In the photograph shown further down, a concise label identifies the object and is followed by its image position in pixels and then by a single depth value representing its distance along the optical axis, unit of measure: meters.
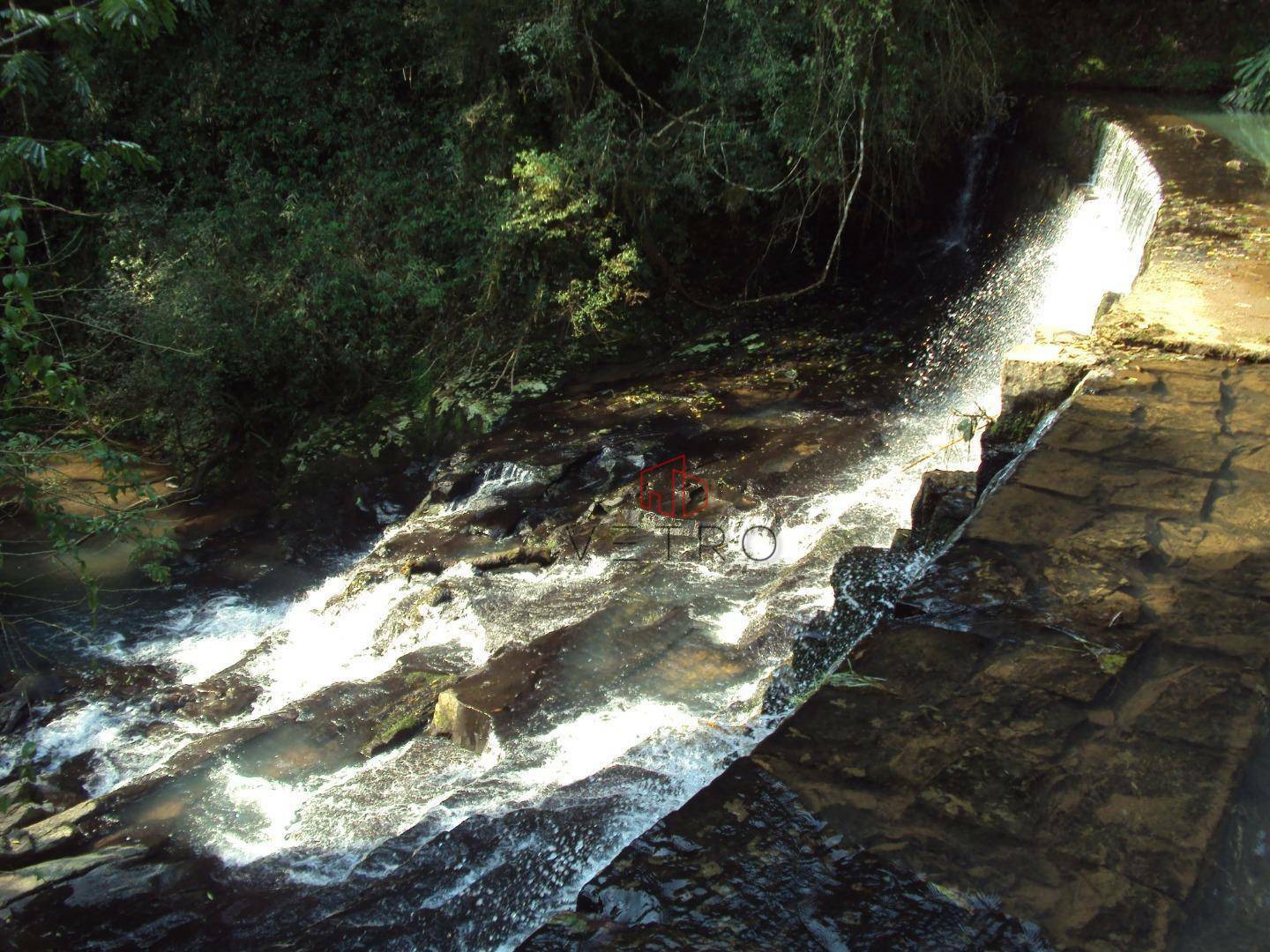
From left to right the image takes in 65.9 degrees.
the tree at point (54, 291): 3.29
